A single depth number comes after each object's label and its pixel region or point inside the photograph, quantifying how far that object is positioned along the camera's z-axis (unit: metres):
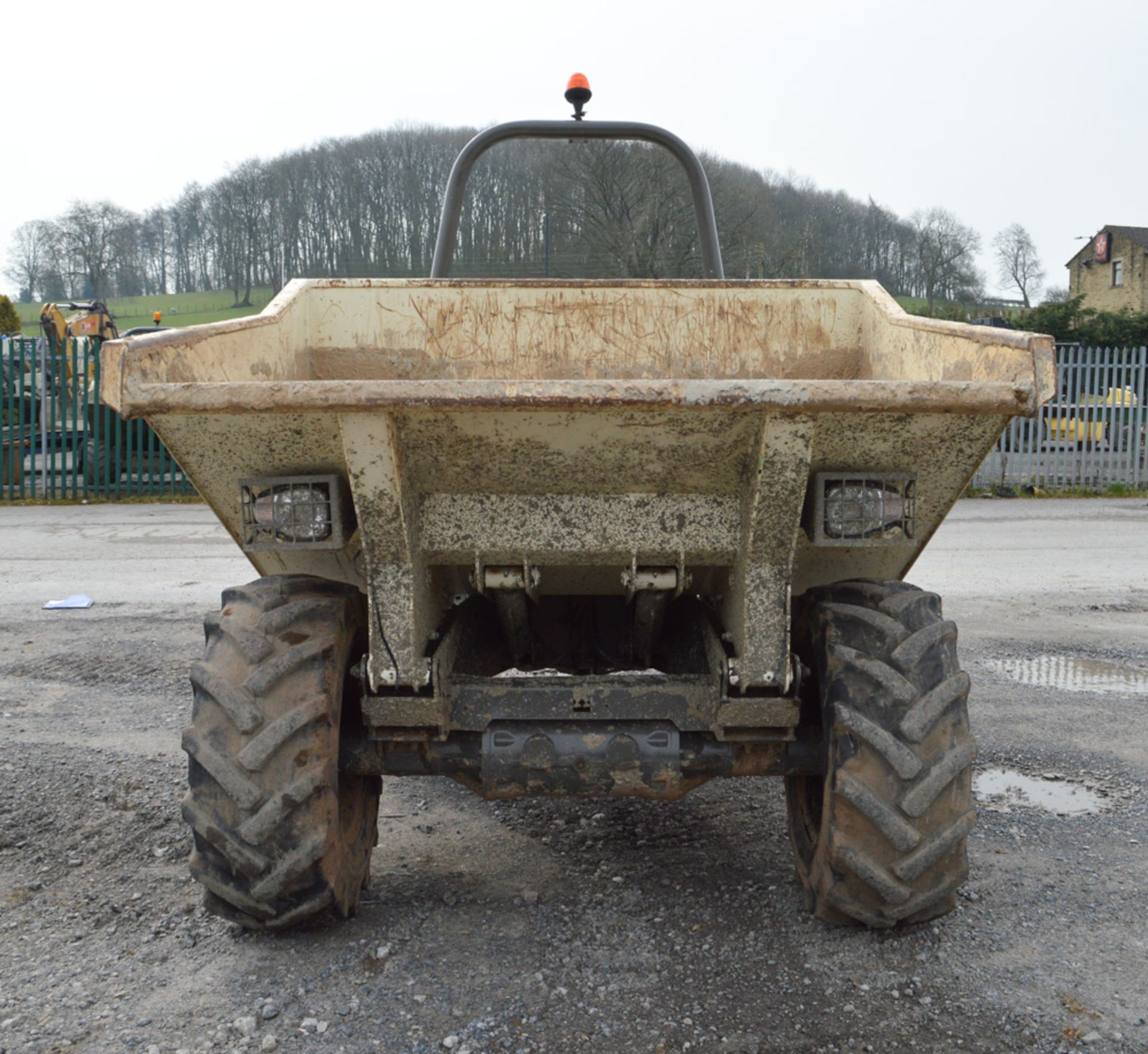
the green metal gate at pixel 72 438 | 13.30
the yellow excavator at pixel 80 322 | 15.38
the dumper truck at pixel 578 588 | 2.34
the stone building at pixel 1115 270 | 50.22
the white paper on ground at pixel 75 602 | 6.96
